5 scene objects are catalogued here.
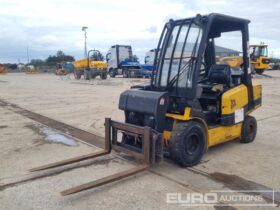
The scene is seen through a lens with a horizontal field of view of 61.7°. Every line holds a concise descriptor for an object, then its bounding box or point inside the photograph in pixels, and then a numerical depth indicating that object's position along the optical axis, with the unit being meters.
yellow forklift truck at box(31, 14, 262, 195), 3.53
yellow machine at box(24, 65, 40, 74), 42.26
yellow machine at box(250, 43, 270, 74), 21.66
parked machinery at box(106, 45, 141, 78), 24.27
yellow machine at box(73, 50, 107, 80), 21.63
